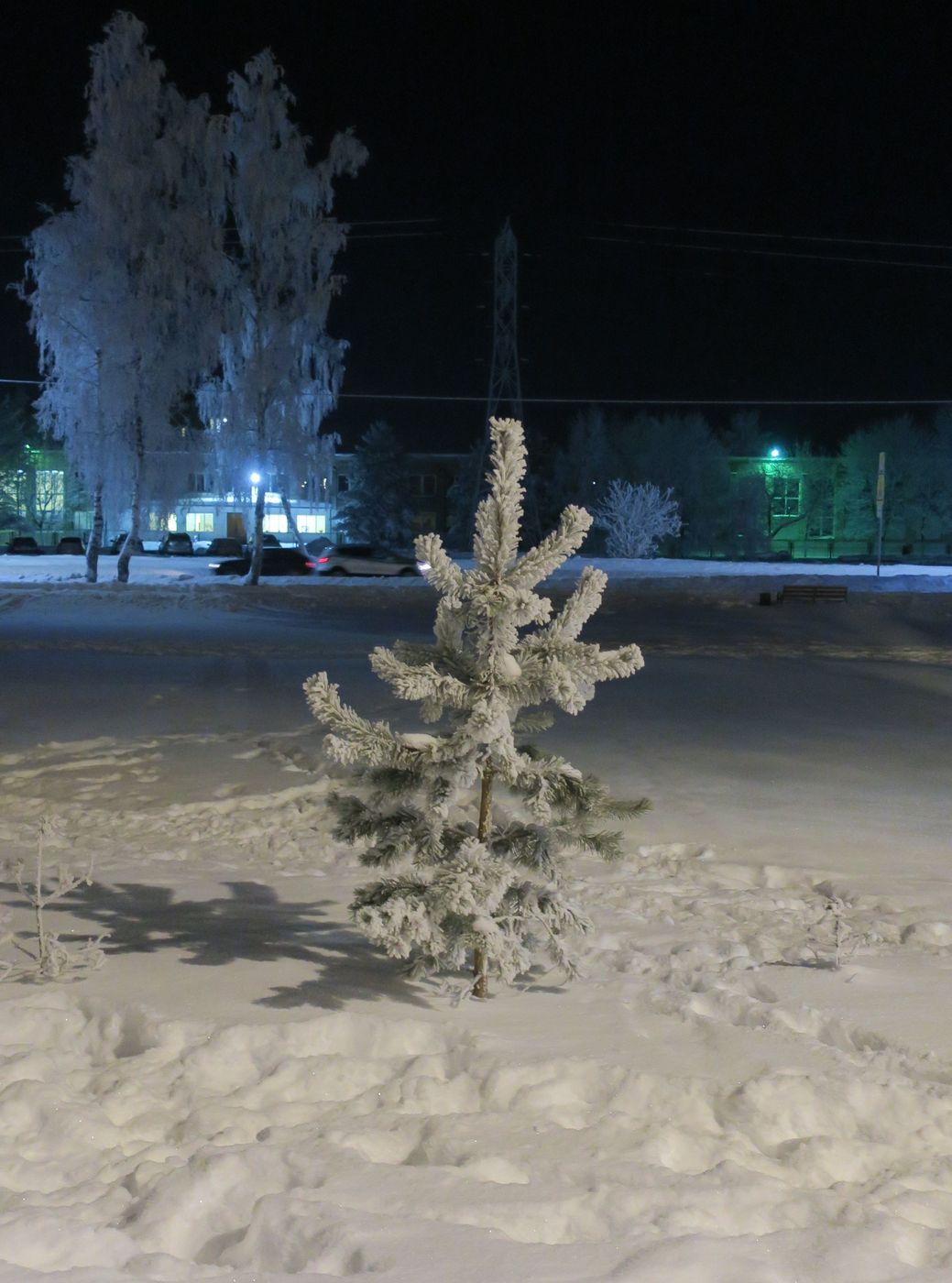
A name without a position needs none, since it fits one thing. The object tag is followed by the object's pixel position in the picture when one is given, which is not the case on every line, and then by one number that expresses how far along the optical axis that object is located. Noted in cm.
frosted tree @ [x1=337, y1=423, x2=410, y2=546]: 7969
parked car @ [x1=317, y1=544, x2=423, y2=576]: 4388
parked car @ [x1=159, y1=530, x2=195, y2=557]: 6134
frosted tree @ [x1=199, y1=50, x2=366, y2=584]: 3534
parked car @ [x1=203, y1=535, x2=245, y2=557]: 6054
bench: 3008
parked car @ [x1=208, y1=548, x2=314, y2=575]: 4400
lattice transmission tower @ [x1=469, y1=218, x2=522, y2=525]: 4803
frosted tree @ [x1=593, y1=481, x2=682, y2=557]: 6806
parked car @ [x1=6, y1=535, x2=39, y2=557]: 6888
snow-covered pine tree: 473
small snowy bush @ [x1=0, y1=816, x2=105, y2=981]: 530
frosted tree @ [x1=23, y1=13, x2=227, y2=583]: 3350
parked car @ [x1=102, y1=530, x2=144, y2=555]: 5778
